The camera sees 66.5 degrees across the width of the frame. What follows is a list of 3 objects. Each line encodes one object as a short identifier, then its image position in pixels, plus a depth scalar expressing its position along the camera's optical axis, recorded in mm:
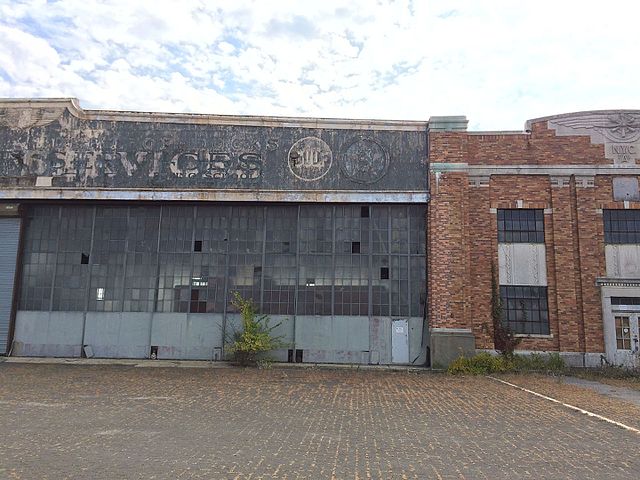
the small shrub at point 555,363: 15462
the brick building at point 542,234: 16094
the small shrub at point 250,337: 15922
